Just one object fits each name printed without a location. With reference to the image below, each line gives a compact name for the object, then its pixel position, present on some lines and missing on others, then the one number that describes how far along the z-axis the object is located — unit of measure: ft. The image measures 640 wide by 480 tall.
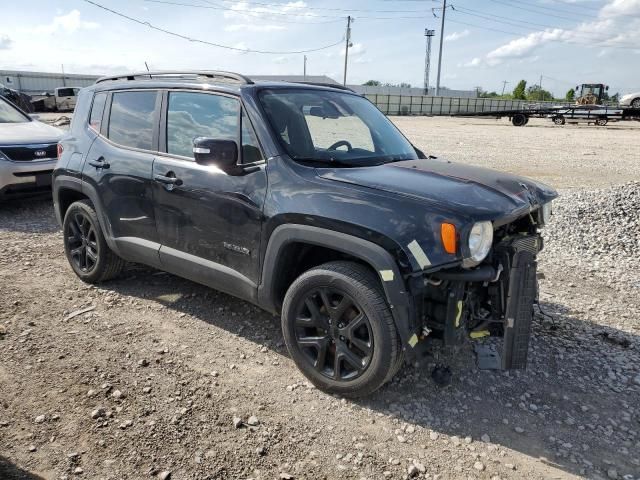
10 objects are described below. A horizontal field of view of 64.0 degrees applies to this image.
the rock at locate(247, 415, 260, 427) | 9.92
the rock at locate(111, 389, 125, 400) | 10.63
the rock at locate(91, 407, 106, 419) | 10.00
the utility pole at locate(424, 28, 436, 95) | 237.66
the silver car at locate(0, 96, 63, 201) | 24.63
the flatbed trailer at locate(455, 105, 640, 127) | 107.86
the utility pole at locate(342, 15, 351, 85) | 205.67
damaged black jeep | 9.39
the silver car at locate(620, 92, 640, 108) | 121.90
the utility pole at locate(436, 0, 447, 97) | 199.31
